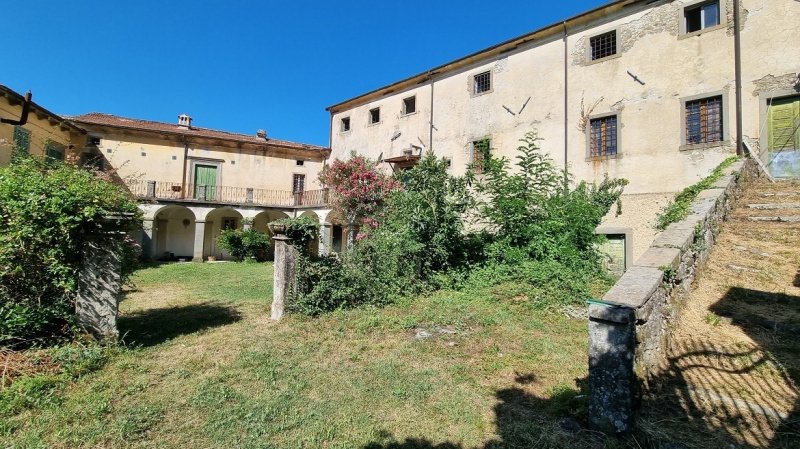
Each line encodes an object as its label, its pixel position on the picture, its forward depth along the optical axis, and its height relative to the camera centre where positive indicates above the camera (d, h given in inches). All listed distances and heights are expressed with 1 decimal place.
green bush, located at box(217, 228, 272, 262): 721.6 -18.6
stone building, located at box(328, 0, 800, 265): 339.9 +170.1
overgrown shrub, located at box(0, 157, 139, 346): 153.7 -5.0
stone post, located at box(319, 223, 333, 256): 766.0 +9.5
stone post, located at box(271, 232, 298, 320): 242.8 -24.9
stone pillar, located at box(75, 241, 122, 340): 170.4 -28.5
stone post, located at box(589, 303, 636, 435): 101.7 -34.7
